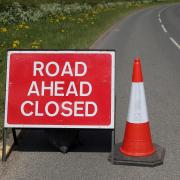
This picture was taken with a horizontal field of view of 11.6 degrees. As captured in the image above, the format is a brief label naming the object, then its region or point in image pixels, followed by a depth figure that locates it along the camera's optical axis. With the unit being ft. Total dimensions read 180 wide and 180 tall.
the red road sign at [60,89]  32.09
